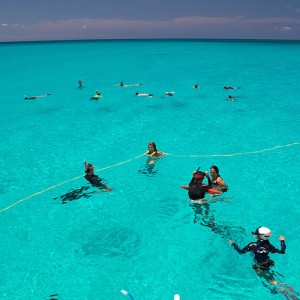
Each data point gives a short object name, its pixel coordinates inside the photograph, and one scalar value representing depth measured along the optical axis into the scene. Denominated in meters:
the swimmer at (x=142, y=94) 35.45
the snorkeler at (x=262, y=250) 7.79
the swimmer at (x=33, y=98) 34.28
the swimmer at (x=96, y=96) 35.03
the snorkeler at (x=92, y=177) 12.72
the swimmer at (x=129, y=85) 42.26
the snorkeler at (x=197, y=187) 10.58
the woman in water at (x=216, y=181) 11.38
